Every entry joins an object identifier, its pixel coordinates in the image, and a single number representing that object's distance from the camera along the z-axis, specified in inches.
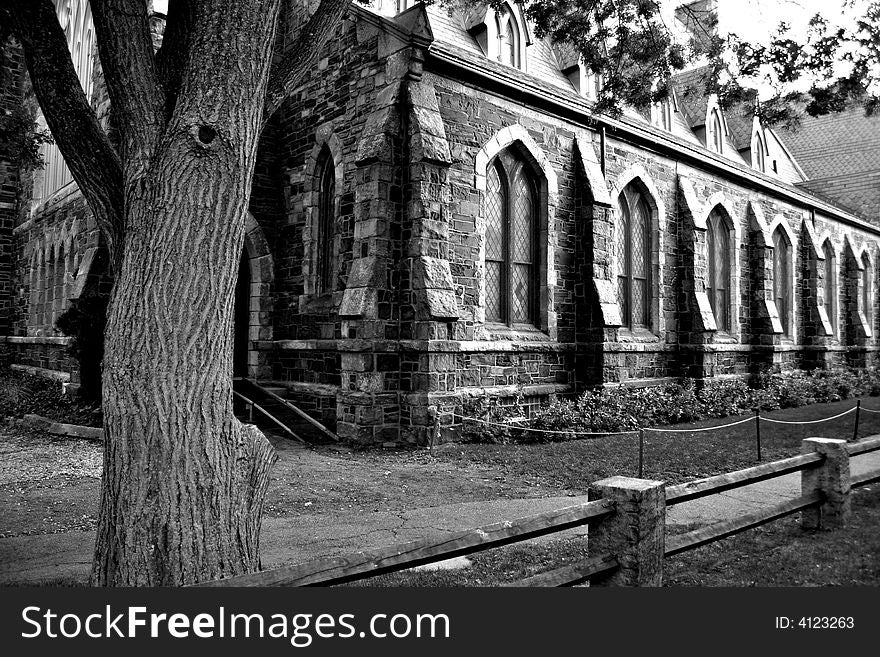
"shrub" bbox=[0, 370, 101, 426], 509.1
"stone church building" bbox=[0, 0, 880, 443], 447.8
